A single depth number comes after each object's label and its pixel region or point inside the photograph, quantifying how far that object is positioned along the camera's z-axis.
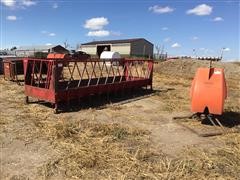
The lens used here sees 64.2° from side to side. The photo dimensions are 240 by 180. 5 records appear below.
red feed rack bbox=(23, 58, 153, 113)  5.21
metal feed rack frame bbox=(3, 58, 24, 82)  9.41
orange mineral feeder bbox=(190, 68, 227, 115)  4.43
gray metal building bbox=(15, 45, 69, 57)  38.50
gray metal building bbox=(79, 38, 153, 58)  35.98
